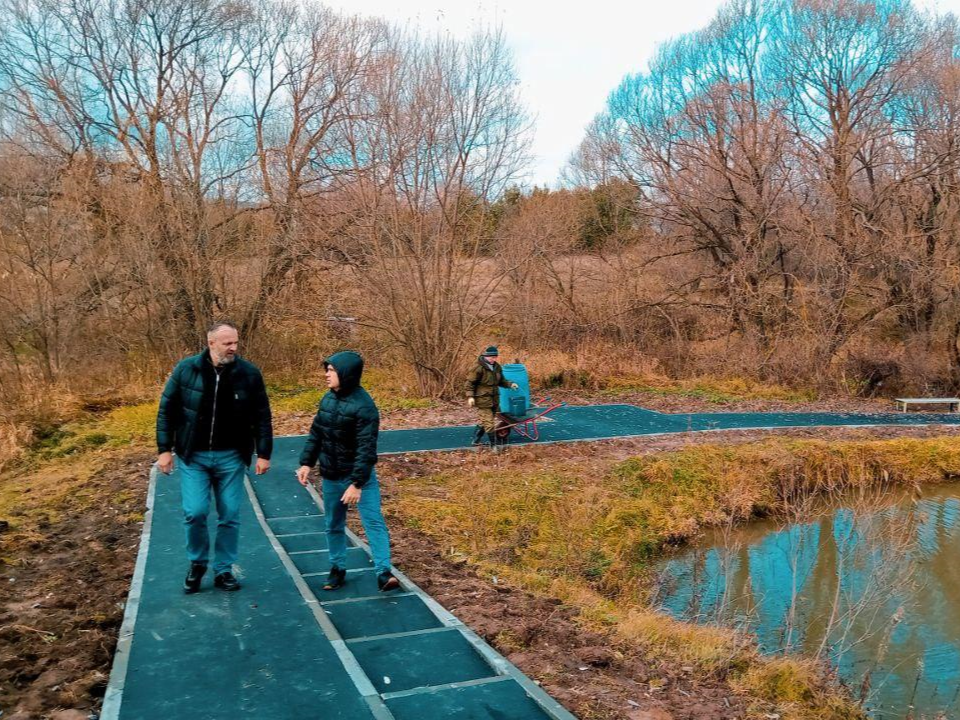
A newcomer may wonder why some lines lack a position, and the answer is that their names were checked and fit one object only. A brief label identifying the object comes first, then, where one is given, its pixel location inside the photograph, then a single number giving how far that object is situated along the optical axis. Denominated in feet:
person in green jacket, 39.24
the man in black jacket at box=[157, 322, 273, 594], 18.24
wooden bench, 62.54
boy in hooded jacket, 18.67
